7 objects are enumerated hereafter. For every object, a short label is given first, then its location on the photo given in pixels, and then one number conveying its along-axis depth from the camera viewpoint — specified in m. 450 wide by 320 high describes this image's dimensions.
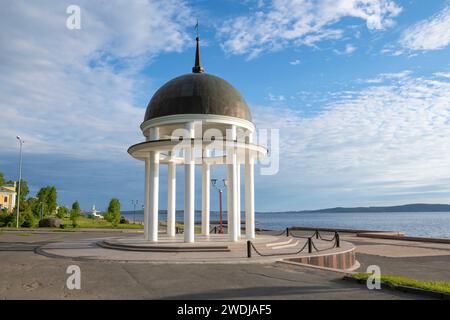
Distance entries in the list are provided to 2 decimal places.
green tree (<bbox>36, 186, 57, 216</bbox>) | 83.31
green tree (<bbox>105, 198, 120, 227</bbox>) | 55.50
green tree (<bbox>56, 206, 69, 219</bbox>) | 73.32
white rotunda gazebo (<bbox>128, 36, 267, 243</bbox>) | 22.11
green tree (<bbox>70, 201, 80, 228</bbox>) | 54.01
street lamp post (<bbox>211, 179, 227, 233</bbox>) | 34.83
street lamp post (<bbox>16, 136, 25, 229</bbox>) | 48.31
